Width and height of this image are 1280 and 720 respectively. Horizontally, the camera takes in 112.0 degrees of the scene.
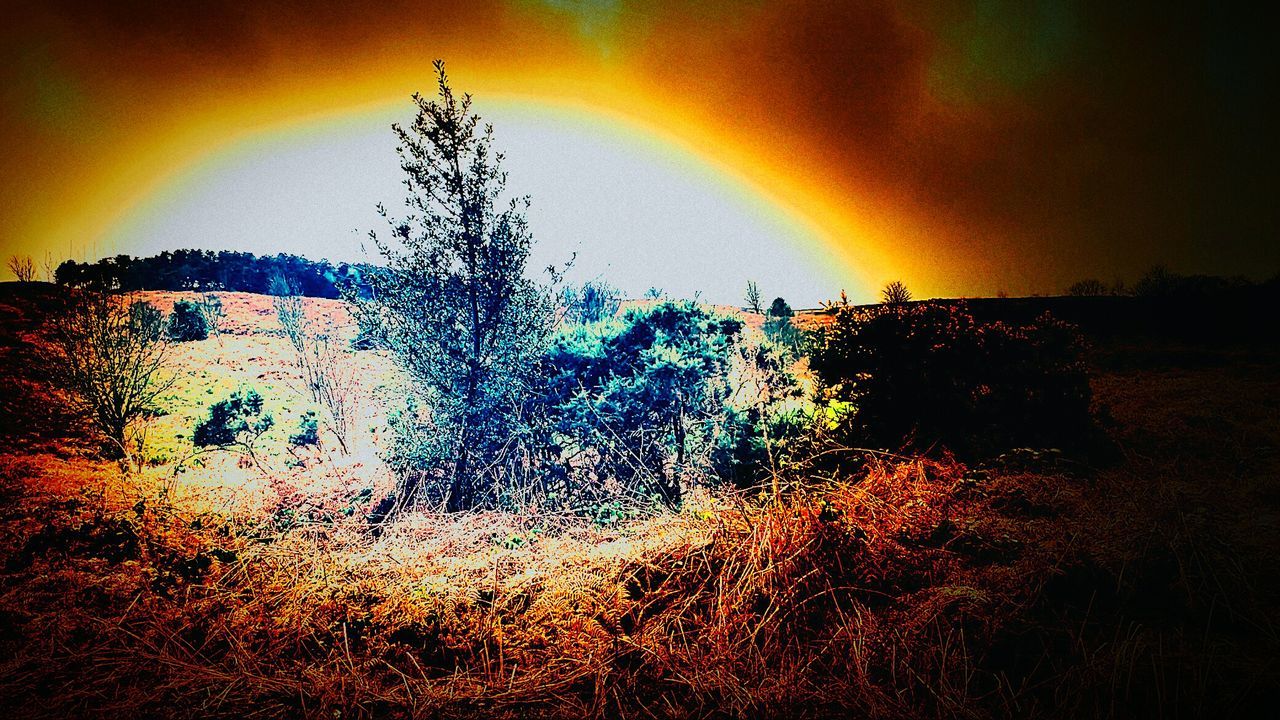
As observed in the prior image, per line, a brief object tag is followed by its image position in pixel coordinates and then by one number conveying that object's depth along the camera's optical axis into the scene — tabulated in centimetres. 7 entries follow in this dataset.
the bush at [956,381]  534
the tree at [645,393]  682
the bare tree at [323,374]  1141
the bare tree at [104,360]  956
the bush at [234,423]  1145
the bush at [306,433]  1172
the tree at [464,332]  696
